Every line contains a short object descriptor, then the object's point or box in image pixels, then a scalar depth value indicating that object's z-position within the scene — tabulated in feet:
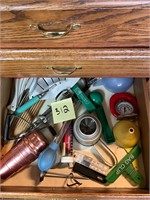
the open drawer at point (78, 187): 2.49
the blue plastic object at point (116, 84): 3.18
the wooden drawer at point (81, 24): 1.85
